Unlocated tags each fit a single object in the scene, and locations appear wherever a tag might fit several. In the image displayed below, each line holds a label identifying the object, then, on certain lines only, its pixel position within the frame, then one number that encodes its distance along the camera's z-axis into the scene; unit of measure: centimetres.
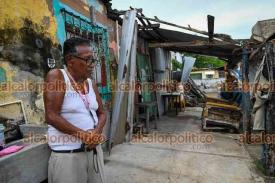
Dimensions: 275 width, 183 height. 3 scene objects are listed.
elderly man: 177
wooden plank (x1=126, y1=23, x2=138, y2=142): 613
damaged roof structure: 639
